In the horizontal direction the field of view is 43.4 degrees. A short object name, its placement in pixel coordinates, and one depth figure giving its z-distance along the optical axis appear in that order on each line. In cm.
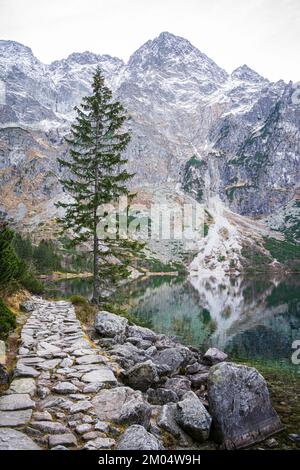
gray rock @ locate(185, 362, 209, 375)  1800
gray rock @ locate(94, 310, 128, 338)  1791
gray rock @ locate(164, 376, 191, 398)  1339
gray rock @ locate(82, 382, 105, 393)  1027
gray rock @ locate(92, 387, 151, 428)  884
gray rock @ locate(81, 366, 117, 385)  1097
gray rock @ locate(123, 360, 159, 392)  1278
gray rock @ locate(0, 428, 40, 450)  703
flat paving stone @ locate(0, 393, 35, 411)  869
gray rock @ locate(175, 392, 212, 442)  1030
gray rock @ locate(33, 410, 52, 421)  831
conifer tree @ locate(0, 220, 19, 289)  1878
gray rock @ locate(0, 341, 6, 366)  1096
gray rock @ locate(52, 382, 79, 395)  998
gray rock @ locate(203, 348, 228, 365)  2195
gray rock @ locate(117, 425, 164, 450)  765
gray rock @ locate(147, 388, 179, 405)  1238
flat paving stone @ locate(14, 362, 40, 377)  1078
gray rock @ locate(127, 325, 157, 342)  2085
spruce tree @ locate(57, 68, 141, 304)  2622
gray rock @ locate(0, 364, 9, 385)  999
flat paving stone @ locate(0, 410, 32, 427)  796
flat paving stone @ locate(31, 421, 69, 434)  786
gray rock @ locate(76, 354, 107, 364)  1260
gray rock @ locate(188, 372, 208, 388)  1620
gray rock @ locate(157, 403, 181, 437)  1002
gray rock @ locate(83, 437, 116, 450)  744
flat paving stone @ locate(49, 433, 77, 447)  738
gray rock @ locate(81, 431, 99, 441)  777
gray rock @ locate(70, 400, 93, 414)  894
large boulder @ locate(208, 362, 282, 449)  1088
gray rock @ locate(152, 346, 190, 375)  1688
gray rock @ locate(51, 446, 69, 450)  719
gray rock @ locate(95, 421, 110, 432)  821
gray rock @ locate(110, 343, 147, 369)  1439
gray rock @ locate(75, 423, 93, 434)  798
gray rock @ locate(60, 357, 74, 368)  1204
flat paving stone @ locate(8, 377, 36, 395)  970
